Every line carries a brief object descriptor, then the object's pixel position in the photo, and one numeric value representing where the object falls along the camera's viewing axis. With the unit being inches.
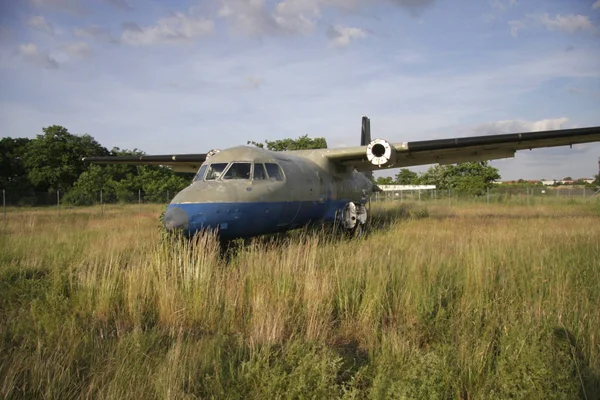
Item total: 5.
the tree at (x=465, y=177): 2037.4
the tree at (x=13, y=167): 1761.8
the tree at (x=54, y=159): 1774.1
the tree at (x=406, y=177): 3410.4
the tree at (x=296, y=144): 2177.7
